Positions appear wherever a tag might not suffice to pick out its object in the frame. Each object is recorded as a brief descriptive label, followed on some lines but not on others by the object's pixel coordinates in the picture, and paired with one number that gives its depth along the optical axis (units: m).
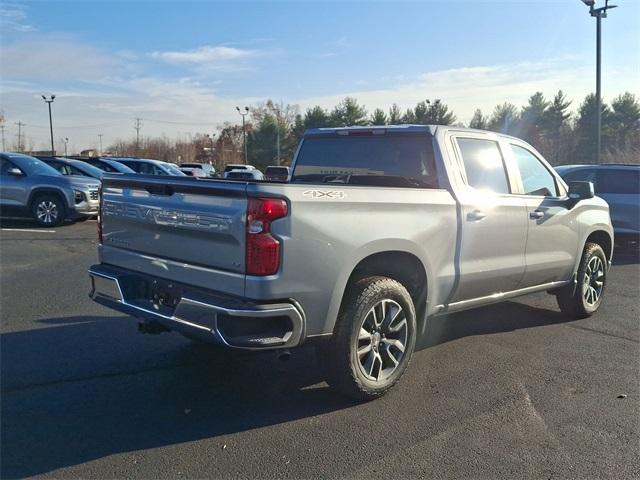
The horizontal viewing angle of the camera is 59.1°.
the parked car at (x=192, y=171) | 24.25
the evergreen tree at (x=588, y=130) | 46.44
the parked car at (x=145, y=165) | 19.88
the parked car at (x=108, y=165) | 18.66
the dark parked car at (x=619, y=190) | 10.87
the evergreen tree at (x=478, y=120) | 57.42
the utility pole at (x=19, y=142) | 71.31
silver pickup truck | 3.36
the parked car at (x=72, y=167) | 16.02
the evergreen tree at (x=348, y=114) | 48.91
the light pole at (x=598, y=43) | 18.81
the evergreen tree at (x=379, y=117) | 49.81
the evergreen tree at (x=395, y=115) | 51.72
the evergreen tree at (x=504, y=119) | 55.40
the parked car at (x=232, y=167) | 28.17
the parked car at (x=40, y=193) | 13.43
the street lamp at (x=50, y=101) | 49.20
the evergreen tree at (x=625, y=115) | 47.41
